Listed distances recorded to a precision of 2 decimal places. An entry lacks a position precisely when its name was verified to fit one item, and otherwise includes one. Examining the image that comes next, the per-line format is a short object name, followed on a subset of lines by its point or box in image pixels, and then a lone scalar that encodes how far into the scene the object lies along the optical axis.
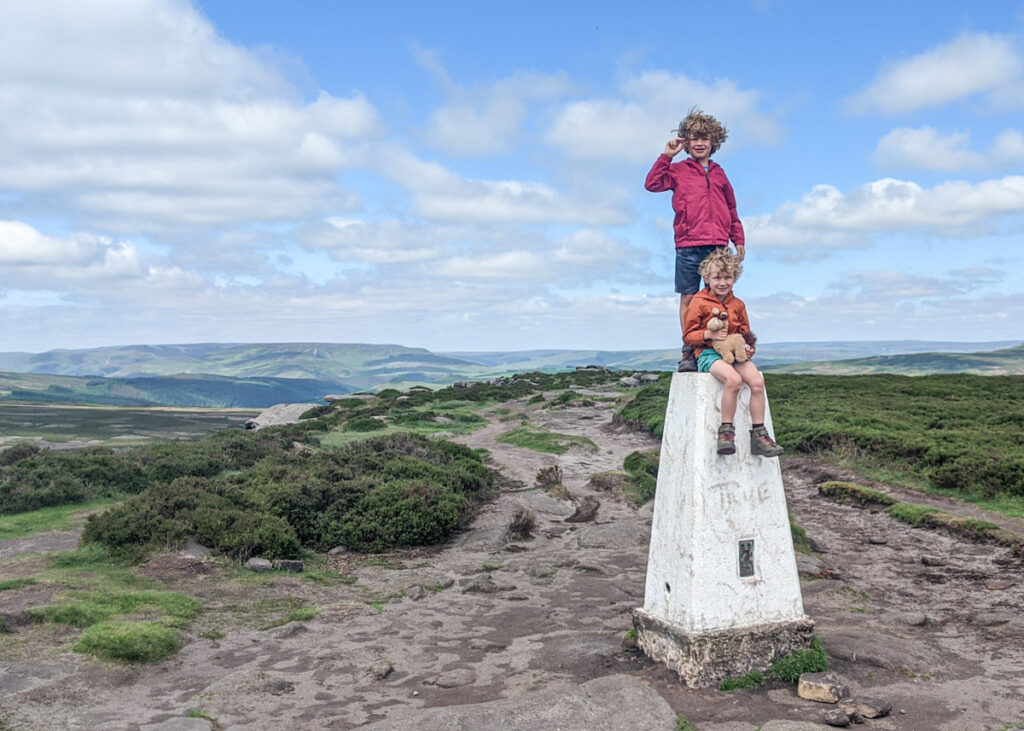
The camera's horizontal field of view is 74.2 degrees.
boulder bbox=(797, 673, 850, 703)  6.13
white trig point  6.53
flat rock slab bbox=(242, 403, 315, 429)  39.53
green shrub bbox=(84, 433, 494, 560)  12.22
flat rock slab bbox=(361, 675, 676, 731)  5.59
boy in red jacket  7.19
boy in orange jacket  6.54
